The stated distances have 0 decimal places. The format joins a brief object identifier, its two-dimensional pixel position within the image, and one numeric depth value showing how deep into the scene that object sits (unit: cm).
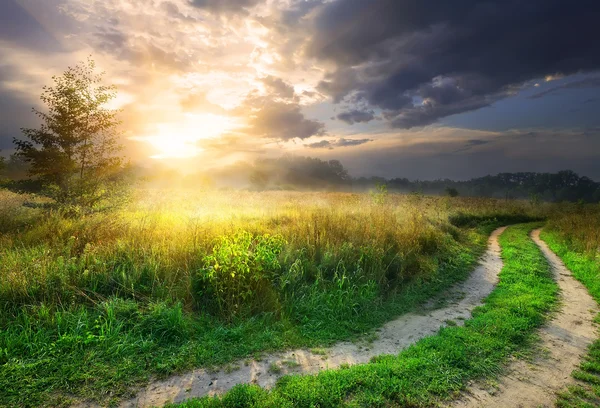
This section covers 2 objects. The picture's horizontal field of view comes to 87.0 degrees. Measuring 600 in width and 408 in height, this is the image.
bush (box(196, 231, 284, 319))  626
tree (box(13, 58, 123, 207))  1251
